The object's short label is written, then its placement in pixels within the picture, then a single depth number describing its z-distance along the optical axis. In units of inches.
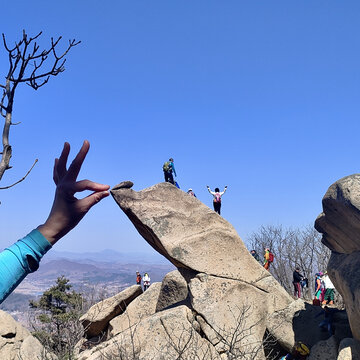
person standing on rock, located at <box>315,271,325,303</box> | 504.1
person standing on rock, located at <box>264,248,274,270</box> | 574.4
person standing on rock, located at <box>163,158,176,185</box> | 520.1
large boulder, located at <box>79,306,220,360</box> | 319.9
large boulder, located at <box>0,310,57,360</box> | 412.5
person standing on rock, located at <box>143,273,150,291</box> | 804.9
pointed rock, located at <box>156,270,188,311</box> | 507.4
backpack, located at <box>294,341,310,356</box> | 335.9
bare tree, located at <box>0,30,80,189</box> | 78.8
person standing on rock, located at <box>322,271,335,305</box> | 474.0
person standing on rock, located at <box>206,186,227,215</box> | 541.3
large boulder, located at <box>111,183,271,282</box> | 378.9
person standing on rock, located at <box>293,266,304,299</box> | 594.1
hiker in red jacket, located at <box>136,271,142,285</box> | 794.7
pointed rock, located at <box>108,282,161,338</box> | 510.9
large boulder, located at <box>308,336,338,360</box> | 323.3
